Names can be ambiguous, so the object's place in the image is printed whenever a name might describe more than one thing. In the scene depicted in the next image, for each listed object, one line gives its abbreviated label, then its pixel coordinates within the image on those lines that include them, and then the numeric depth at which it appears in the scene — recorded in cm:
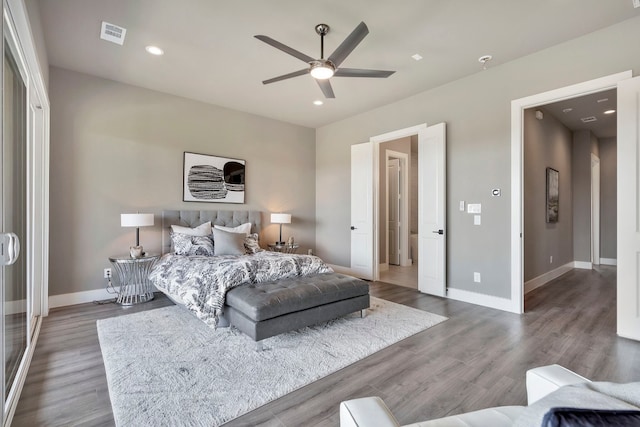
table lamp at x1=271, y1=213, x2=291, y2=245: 548
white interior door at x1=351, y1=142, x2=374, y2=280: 538
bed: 268
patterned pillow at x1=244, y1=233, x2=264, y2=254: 467
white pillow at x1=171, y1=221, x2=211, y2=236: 445
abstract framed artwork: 486
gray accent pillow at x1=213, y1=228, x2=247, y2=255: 432
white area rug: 185
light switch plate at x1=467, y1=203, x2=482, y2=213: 402
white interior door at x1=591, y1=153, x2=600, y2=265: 688
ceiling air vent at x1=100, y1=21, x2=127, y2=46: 299
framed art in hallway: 538
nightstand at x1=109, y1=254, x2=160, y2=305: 398
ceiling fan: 246
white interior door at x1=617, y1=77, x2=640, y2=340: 280
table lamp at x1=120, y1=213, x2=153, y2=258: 382
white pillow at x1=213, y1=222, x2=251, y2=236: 486
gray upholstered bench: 262
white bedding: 296
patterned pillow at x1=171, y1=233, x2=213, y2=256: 425
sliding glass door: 181
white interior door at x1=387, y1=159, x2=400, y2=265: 712
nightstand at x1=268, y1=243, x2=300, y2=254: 555
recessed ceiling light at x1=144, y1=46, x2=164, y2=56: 337
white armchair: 94
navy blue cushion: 56
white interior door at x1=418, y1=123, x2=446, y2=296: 433
